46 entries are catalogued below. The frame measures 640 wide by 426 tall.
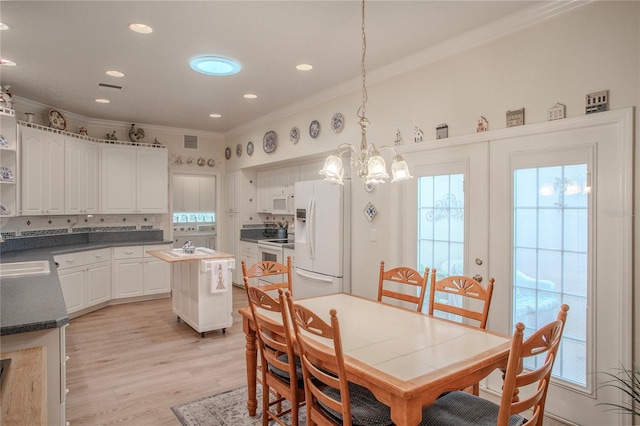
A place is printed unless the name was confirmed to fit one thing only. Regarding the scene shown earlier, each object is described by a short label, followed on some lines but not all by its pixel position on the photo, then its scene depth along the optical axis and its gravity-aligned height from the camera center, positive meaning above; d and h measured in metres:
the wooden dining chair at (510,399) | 1.39 -0.75
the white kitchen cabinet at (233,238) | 6.89 -0.50
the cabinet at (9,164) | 4.13 +0.51
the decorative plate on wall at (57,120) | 5.17 +1.23
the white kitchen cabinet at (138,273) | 5.77 -0.96
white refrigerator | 4.29 -0.32
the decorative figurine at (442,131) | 3.30 +0.69
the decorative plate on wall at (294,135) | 5.20 +1.03
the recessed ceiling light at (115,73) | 3.92 +1.41
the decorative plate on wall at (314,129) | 4.81 +1.03
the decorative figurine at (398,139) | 3.70 +0.69
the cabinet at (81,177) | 5.23 +0.48
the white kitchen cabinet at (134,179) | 5.89 +0.49
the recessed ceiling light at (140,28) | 2.94 +1.41
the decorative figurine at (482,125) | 3.02 +0.67
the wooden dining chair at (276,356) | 2.01 -0.84
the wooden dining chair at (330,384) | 1.62 -0.79
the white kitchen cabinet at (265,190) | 6.57 +0.36
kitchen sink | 3.18 -0.52
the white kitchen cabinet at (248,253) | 6.37 -0.72
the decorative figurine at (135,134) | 6.25 +1.25
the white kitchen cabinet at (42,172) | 4.61 +0.48
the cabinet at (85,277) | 4.93 -0.91
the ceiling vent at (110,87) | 4.37 +1.41
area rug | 2.64 -1.44
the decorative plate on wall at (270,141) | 5.72 +1.04
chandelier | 2.13 +0.25
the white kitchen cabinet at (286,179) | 5.94 +0.50
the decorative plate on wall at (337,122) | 4.41 +1.02
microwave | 6.02 +0.11
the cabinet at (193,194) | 8.06 +0.35
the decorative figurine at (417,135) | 3.51 +0.69
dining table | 1.49 -0.66
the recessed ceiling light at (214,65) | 3.60 +1.40
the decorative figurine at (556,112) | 2.58 +0.67
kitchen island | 4.23 -0.87
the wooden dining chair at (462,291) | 2.35 -0.52
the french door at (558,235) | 2.36 -0.17
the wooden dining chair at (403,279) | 2.77 -0.51
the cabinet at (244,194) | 6.83 +0.30
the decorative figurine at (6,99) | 3.95 +1.16
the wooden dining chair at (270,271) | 3.03 -0.49
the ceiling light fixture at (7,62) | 3.60 +1.39
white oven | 5.64 -0.66
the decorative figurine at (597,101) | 2.39 +0.69
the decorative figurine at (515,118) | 2.80 +0.68
